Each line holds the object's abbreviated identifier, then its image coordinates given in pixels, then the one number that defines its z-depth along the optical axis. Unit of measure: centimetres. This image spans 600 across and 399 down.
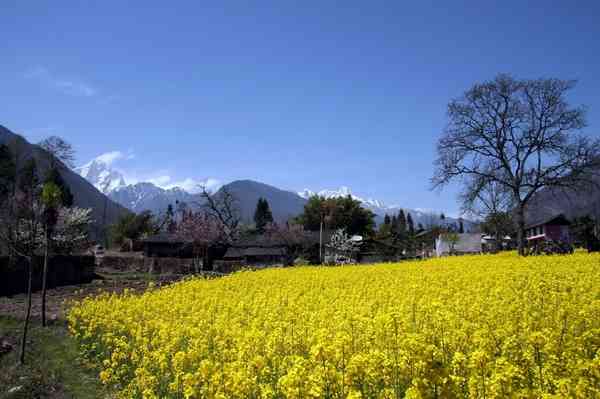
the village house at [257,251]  5801
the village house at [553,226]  7080
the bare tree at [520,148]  2980
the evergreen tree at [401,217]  14960
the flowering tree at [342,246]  6153
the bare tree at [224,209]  7219
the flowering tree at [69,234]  3189
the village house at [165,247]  6039
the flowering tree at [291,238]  6306
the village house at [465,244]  9325
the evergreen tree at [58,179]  6038
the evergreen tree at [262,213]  11175
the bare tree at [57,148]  6266
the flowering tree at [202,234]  5553
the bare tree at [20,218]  1697
